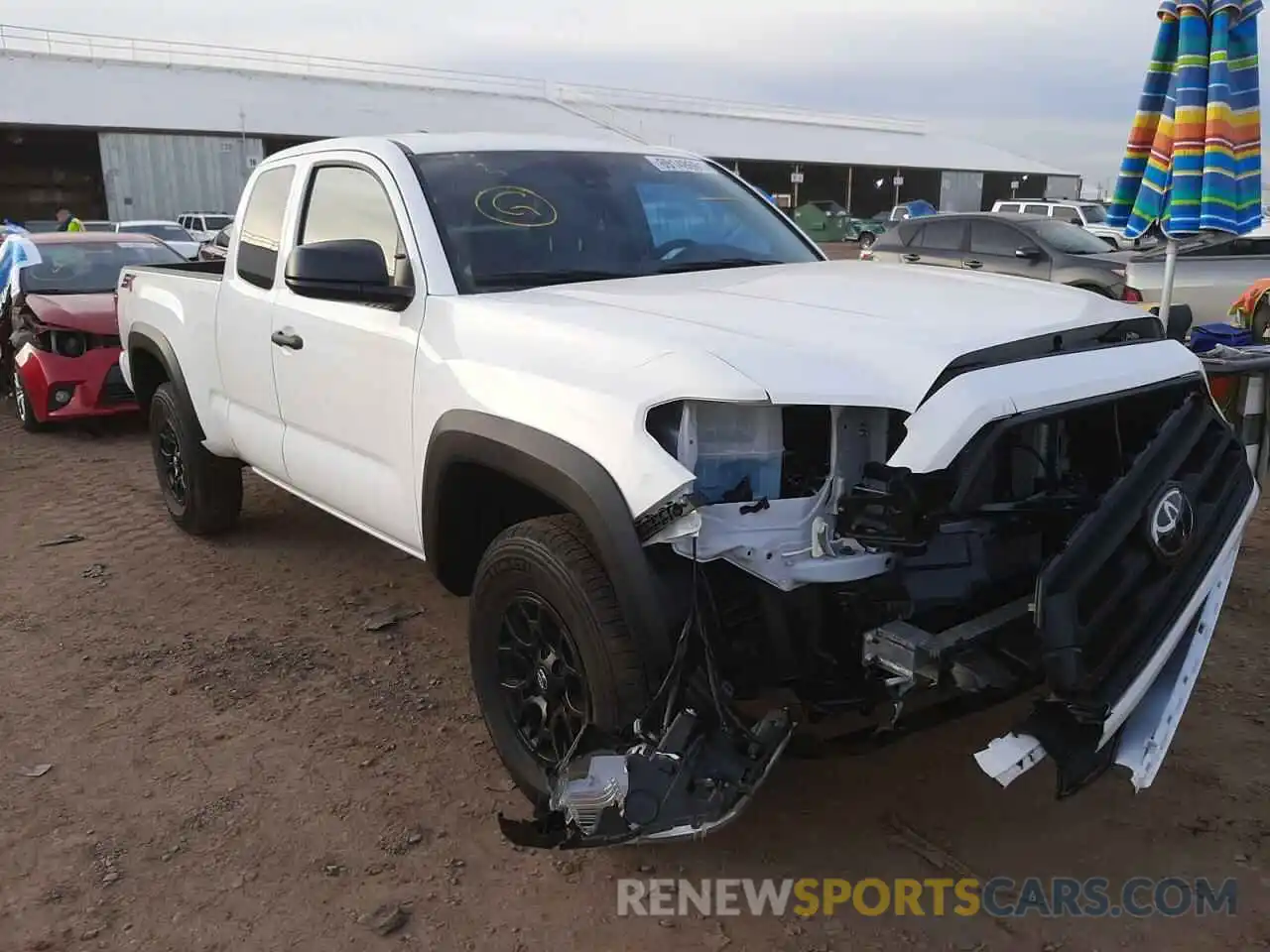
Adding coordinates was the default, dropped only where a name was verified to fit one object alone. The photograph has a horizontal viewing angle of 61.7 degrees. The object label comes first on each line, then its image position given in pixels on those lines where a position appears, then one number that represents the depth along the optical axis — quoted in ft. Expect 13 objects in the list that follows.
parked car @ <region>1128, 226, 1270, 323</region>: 32.73
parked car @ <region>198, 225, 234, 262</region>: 39.70
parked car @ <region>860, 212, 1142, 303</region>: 39.34
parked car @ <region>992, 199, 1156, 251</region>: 76.65
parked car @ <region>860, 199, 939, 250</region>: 115.34
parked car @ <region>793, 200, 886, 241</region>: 127.95
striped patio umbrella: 20.93
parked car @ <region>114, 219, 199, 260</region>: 66.44
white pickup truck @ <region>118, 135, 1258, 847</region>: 7.76
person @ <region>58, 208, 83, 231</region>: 56.68
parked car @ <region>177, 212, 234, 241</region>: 85.47
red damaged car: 26.89
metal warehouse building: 104.53
